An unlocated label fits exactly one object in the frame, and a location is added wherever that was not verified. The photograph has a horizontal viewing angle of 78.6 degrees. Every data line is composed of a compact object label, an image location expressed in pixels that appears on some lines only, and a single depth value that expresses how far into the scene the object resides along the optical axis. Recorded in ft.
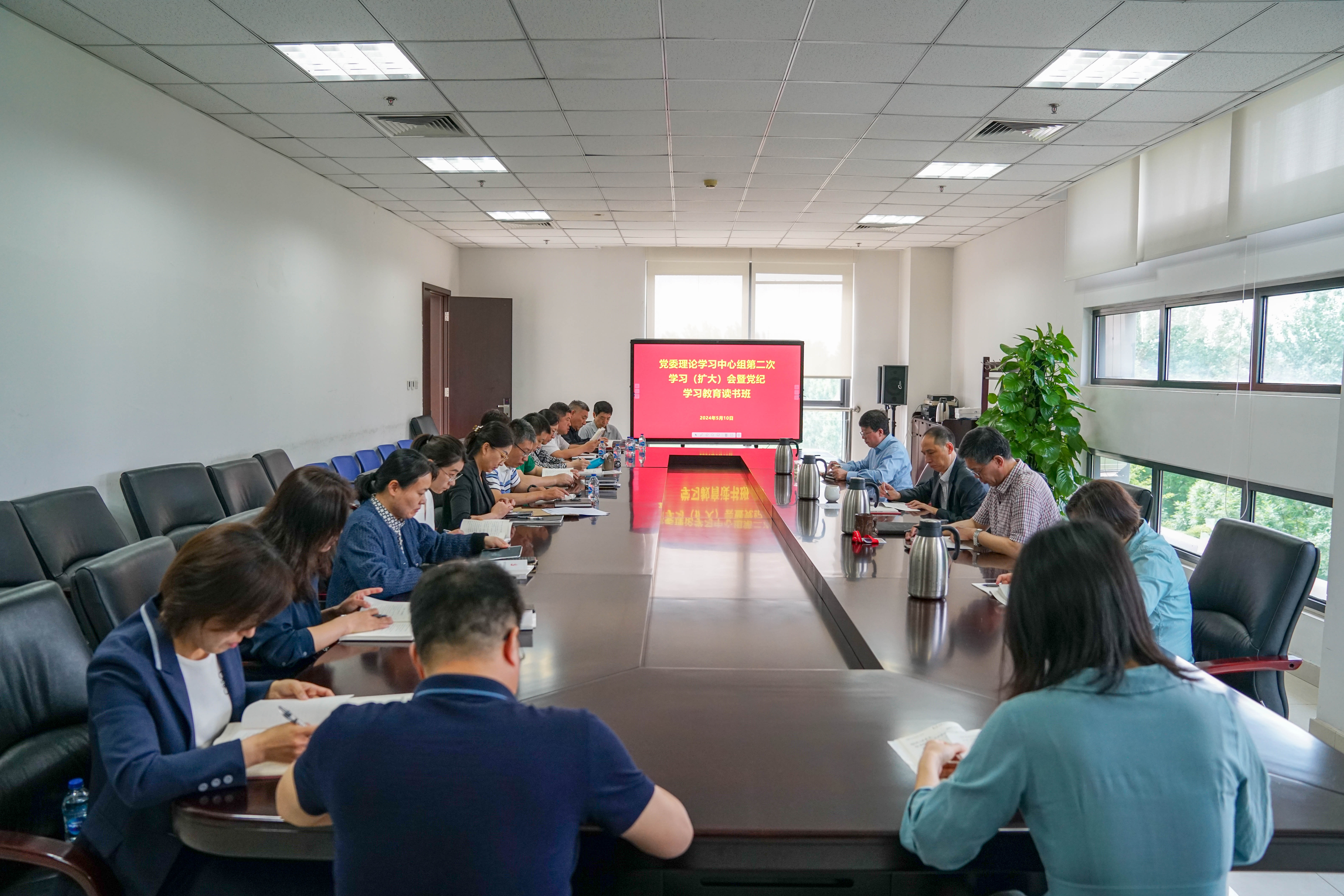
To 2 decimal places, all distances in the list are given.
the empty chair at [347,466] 20.33
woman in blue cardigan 8.25
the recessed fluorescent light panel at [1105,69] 12.41
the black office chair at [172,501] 13.01
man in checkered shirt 11.05
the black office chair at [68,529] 10.66
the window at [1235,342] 13.91
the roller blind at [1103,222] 19.02
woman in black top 12.97
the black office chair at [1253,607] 7.56
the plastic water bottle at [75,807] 5.26
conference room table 4.04
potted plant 20.42
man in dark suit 13.75
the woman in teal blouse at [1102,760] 3.47
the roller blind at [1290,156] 12.95
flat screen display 24.13
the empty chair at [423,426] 28.30
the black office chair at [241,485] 15.12
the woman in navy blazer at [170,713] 4.24
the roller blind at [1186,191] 15.87
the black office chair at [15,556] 9.88
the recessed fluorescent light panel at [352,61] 12.45
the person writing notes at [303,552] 6.41
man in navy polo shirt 3.19
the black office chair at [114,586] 6.48
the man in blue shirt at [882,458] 17.84
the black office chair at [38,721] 4.97
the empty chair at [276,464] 17.10
